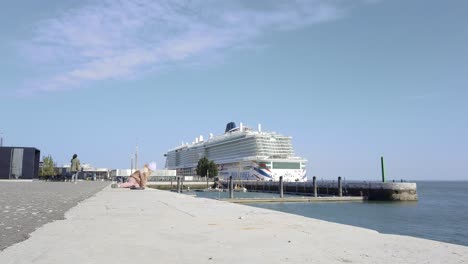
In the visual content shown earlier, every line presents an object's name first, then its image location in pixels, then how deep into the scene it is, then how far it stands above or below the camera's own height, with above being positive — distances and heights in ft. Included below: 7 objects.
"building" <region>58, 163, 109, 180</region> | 509.10 +12.31
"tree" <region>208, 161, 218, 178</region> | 294.66 +6.49
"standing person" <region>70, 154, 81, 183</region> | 132.48 +4.99
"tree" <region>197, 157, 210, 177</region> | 301.00 +9.02
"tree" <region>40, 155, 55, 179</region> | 282.62 +7.69
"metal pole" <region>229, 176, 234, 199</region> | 130.66 -3.43
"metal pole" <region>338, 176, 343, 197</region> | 153.26 -2.70
